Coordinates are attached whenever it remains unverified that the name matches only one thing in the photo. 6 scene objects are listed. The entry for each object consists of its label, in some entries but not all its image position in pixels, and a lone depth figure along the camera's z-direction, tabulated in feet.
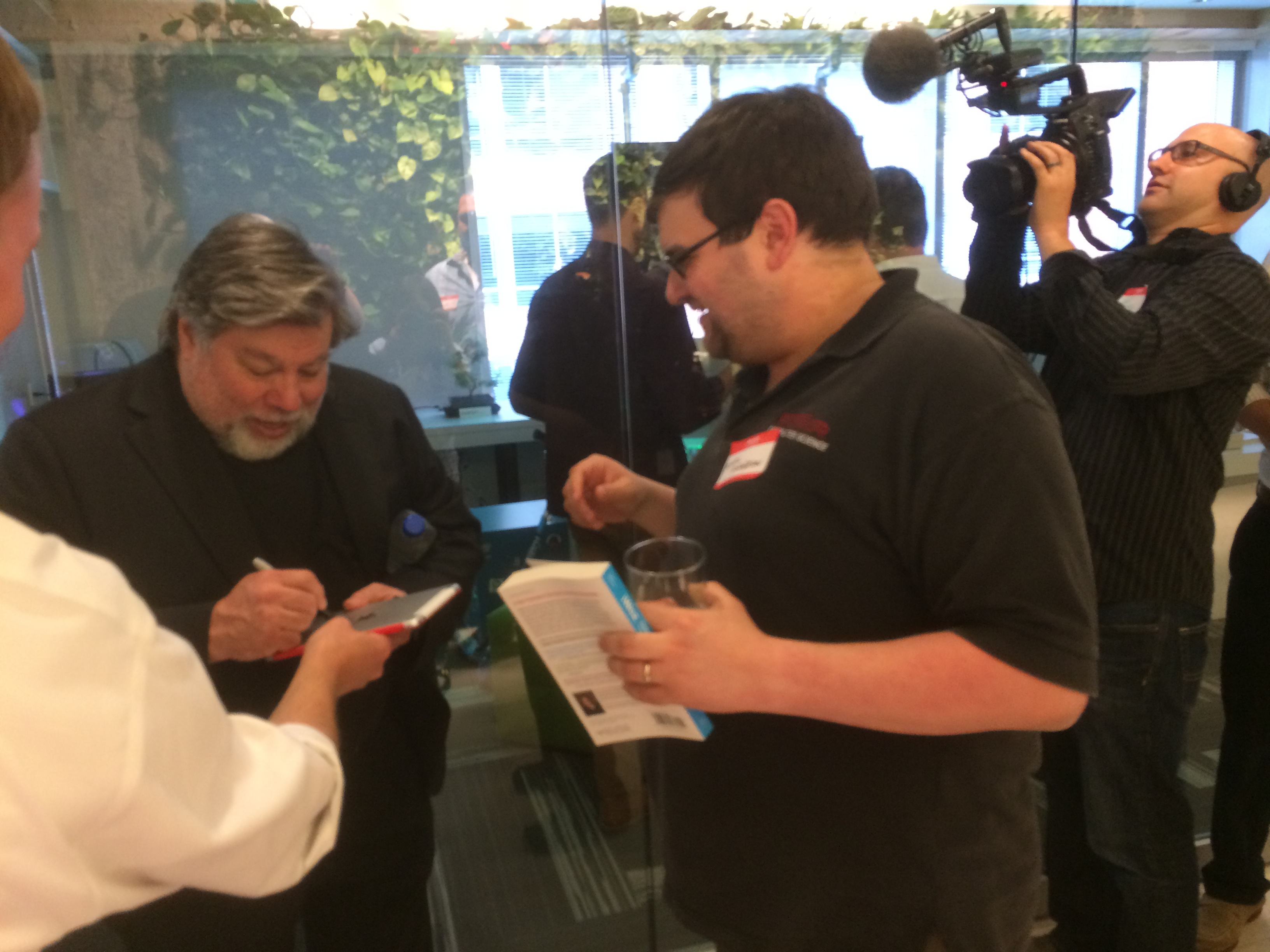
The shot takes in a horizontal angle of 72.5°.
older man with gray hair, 4.33
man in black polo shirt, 2.77
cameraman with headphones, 4.95
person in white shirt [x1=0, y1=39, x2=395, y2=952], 1.76
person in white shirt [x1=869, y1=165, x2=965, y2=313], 7.47
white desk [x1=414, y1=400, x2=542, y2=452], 6.84
